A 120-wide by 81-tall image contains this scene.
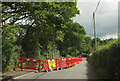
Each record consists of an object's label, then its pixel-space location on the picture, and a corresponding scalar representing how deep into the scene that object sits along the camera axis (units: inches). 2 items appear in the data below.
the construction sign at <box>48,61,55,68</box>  504.1
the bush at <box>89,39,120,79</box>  161.2
